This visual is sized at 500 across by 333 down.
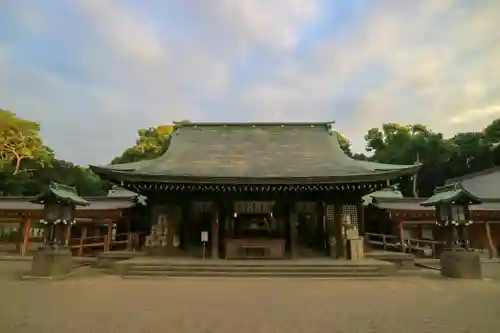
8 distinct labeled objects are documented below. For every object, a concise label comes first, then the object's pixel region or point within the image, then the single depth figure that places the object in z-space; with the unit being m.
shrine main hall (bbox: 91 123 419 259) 14.03
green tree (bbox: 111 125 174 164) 36.31
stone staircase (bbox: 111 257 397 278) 12.05
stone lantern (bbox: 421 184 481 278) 11.59
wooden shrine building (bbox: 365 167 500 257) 19.28
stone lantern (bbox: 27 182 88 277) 11.45
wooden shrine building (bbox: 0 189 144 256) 19.44
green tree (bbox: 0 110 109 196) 32.53
